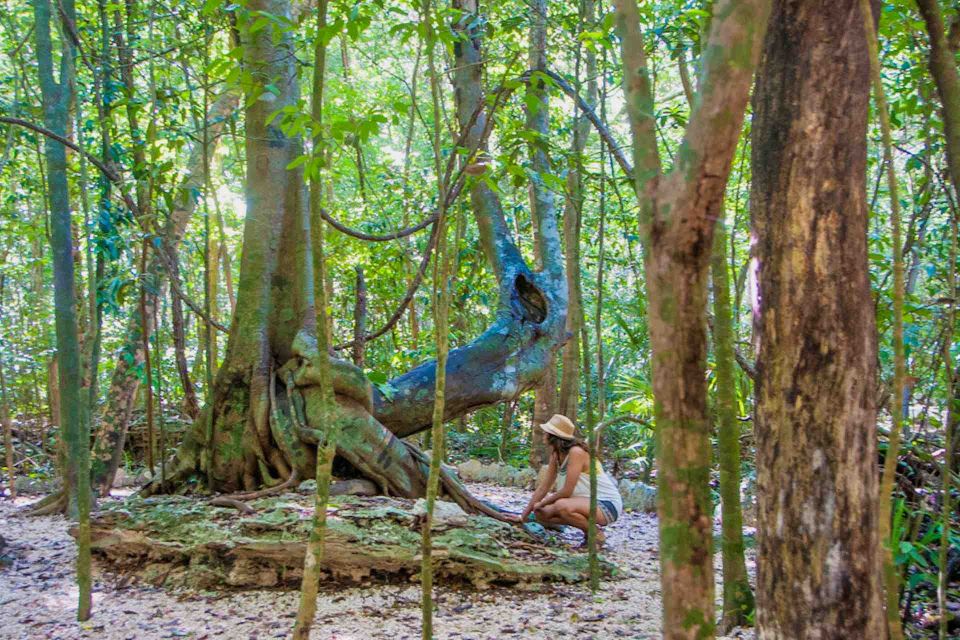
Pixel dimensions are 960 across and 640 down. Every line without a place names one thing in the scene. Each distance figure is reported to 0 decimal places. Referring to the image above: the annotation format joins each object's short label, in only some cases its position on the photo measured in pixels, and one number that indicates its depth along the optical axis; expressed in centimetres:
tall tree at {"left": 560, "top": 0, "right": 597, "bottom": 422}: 774
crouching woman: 532
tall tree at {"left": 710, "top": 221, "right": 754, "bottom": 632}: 339
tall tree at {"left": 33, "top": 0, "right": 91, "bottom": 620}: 433
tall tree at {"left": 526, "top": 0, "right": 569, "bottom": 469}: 470
